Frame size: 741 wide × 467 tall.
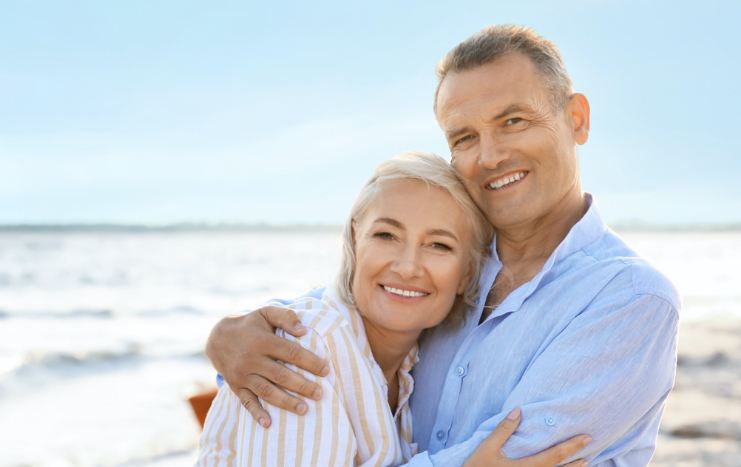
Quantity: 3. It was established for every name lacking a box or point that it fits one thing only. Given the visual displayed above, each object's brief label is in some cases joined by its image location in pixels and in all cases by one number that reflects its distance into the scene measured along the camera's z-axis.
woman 2.24
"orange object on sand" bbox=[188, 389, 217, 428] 3.38
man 2.13
